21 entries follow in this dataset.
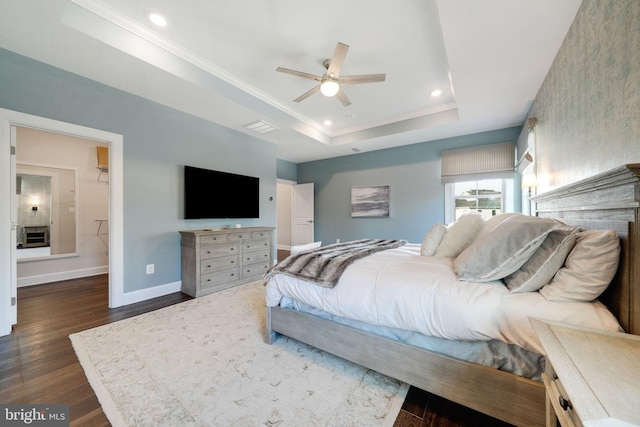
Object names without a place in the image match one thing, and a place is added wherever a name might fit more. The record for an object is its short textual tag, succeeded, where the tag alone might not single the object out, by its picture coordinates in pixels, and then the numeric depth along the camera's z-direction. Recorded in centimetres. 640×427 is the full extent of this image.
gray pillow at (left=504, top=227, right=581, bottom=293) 119
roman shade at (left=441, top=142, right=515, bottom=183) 399
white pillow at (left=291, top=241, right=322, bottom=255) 262
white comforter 107
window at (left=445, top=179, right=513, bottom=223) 423
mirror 398
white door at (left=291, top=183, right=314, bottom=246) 627
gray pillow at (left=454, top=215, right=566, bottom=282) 124
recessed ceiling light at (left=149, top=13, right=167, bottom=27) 209
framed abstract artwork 523
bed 97
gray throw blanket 169
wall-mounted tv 354
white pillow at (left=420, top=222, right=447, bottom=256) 214
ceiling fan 222
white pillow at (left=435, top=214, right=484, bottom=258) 200
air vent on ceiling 380
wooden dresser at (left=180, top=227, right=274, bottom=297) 324
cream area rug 134
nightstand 49
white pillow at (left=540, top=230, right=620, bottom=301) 103
